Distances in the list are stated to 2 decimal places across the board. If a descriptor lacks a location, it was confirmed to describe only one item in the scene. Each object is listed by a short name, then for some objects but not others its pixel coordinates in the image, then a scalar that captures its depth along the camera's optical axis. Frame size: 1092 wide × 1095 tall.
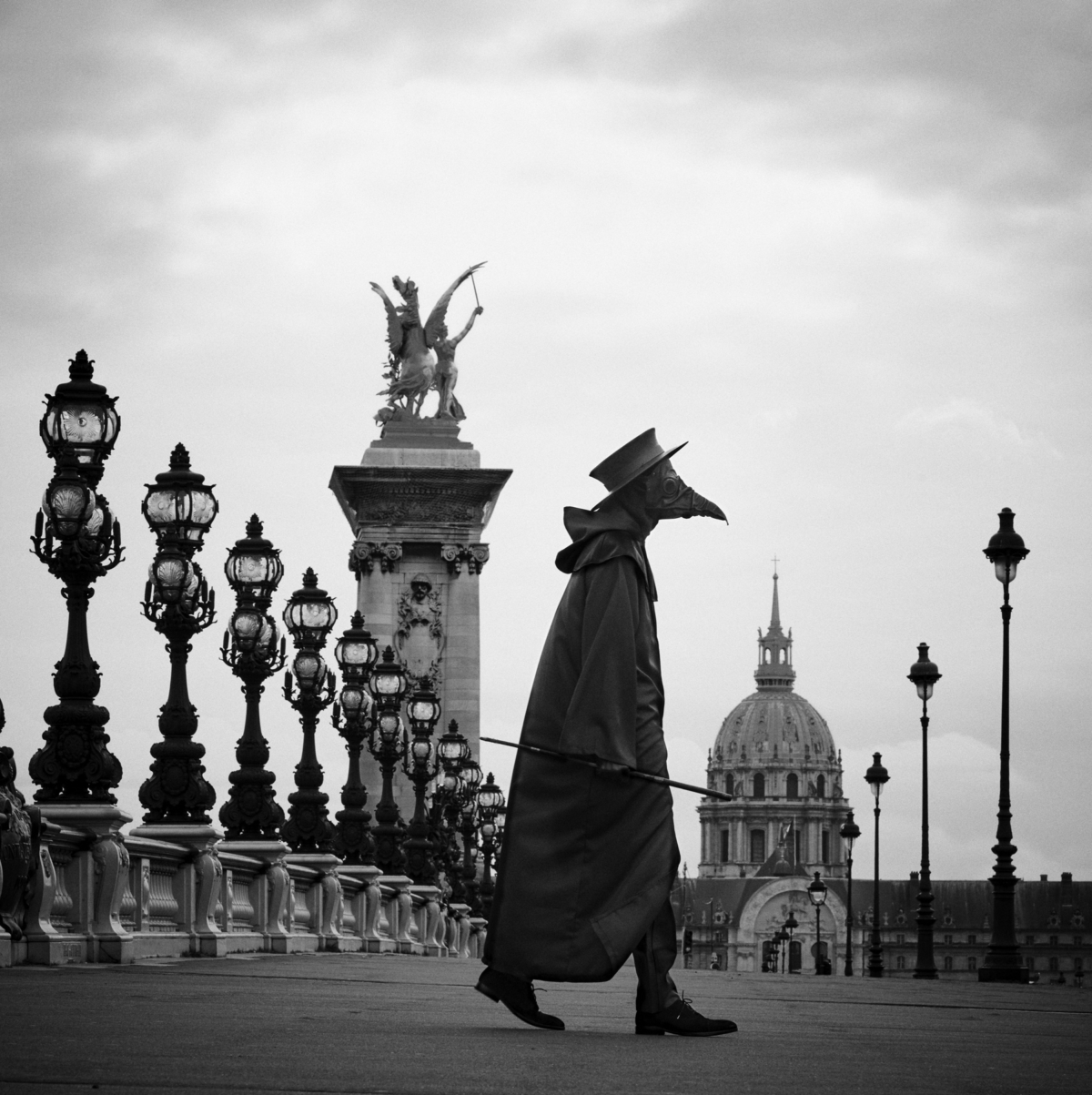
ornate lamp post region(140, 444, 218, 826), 21.61
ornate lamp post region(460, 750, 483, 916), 55.69
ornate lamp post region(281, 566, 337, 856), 29.89
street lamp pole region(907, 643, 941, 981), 48.97
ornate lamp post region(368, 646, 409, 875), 37.69
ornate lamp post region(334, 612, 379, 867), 34.47
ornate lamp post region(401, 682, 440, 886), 42.66
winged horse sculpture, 78.38
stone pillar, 74.19
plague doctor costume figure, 10.34
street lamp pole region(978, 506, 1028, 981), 34.53
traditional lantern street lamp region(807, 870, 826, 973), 87.96
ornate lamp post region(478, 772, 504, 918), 61.66
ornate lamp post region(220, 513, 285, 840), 25.52
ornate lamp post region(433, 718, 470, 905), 49.56
